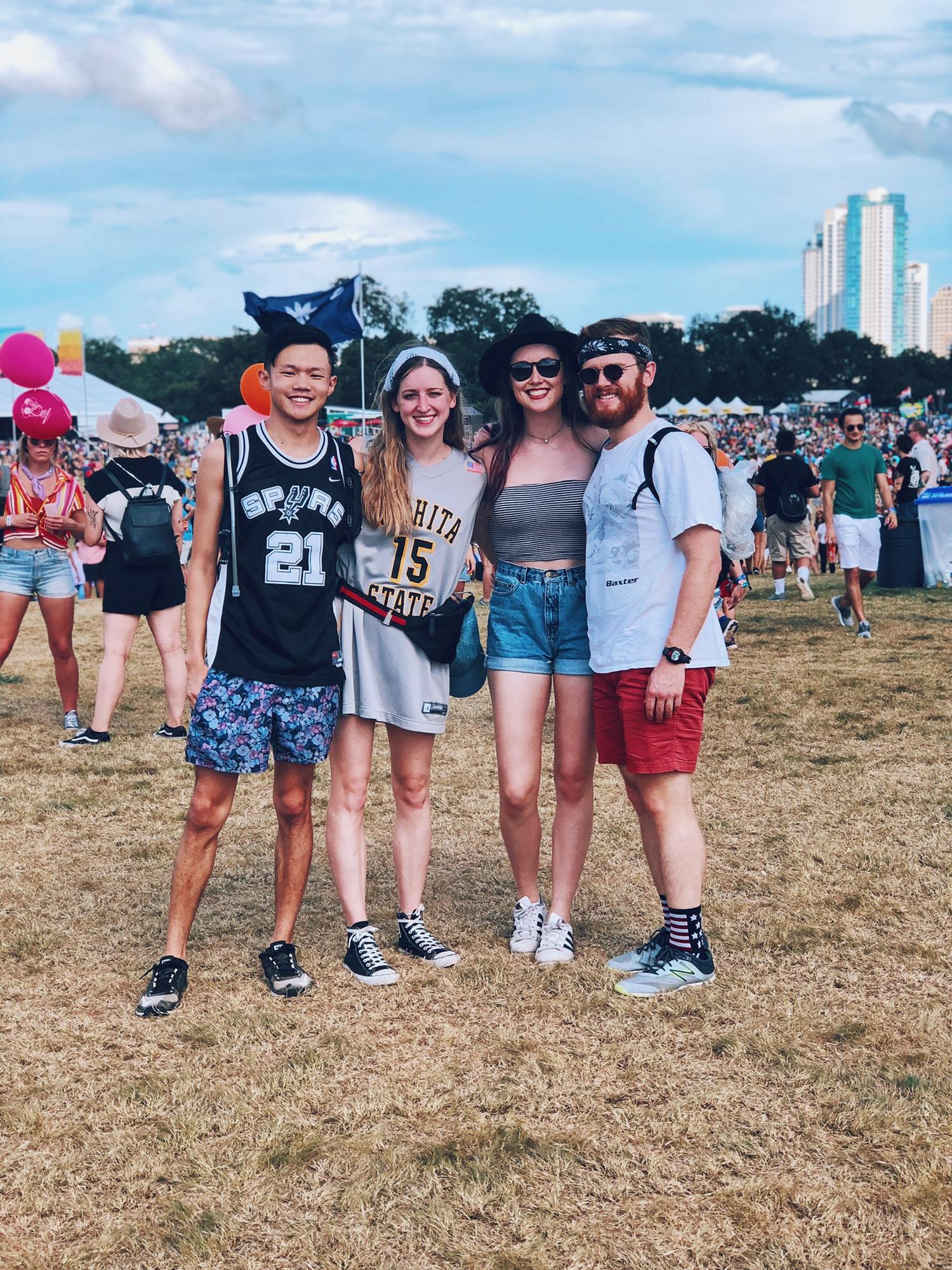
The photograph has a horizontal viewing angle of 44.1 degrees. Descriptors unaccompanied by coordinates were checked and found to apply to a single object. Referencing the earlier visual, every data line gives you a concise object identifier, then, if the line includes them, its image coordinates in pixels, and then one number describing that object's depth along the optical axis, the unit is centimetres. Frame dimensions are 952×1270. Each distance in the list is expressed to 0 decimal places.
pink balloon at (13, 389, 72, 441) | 670
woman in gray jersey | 366
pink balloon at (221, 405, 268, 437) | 498
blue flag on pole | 1797
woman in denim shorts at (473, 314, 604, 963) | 375
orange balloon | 529
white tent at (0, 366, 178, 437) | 4466
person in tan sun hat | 684
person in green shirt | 1005
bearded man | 343
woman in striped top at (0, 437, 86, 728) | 704
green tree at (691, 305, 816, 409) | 10238
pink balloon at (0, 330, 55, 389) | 735
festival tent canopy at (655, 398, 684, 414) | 6288
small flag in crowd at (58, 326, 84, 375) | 3684
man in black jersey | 345
